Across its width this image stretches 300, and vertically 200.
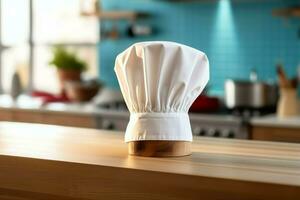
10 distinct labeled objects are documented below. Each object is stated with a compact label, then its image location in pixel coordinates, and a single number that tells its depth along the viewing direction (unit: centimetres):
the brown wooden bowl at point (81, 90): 505
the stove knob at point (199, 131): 406
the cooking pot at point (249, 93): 423
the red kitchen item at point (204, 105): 432
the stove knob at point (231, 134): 394
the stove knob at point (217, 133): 398
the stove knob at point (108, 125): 448
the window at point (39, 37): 554
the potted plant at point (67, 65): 532
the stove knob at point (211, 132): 400
